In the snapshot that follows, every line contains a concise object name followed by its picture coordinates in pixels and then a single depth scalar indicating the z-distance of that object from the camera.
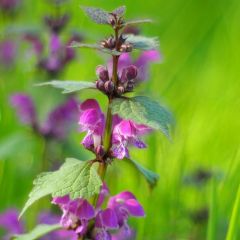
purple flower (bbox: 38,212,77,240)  3.35
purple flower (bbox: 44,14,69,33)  4.20
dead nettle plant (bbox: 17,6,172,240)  2.26
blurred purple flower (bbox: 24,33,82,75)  4.20
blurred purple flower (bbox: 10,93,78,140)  4.27
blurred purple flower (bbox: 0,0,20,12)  5.83
